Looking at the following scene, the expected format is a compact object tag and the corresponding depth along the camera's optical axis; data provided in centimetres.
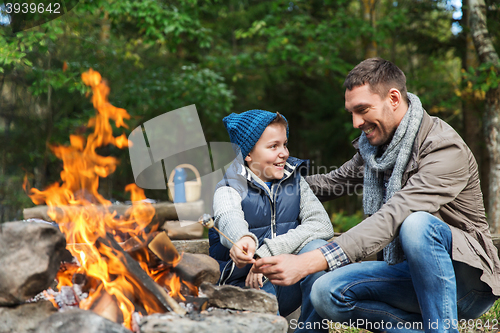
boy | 232
